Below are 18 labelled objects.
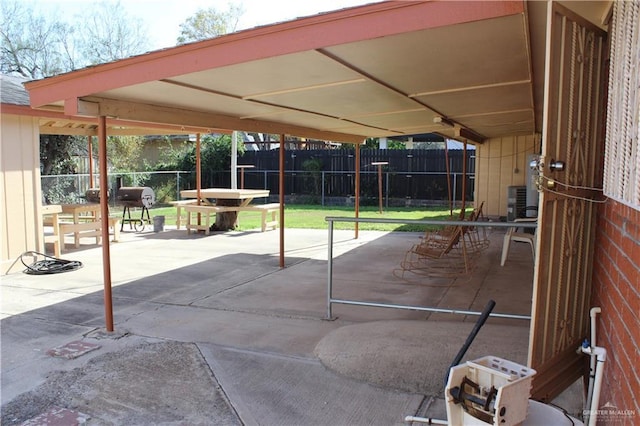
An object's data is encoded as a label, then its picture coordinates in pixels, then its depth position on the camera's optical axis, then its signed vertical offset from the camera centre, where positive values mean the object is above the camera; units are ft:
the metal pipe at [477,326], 7.98 -2.41
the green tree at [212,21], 105.45 +33.63
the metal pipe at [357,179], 35.94 +0.04
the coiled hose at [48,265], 24.67 -4.44
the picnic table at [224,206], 39.70 -2.20
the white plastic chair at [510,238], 25.29 -2.97
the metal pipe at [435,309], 13.91 -3.86
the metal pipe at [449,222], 13.14 -1.18
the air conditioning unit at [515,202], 38.32 -1.70
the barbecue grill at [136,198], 42.55 -1.64
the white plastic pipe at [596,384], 7.66 -3.14
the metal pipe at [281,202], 25.95 -1.20
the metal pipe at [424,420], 9.55 -4.72
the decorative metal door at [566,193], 8.20 -0.23
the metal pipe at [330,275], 16.03 -3.15
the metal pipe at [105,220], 15.90 -1.37
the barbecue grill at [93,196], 39.24 -1.37
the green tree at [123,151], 72.95 +4.10
